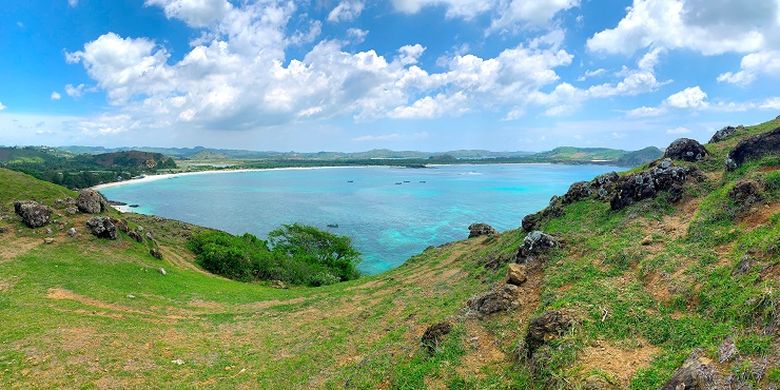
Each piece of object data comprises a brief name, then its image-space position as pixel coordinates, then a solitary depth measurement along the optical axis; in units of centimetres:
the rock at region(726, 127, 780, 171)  2291
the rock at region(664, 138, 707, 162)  2916
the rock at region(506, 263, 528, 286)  1841
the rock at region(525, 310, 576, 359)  1270
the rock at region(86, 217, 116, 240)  3950
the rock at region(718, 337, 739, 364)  940
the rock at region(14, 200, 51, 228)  3803
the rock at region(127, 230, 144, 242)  4241
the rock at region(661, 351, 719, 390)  871
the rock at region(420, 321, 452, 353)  1521
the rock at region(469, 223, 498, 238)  4894
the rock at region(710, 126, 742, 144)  3550
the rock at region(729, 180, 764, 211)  1756
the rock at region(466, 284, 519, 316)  1665
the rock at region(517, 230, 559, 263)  2108
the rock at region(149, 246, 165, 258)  4150
